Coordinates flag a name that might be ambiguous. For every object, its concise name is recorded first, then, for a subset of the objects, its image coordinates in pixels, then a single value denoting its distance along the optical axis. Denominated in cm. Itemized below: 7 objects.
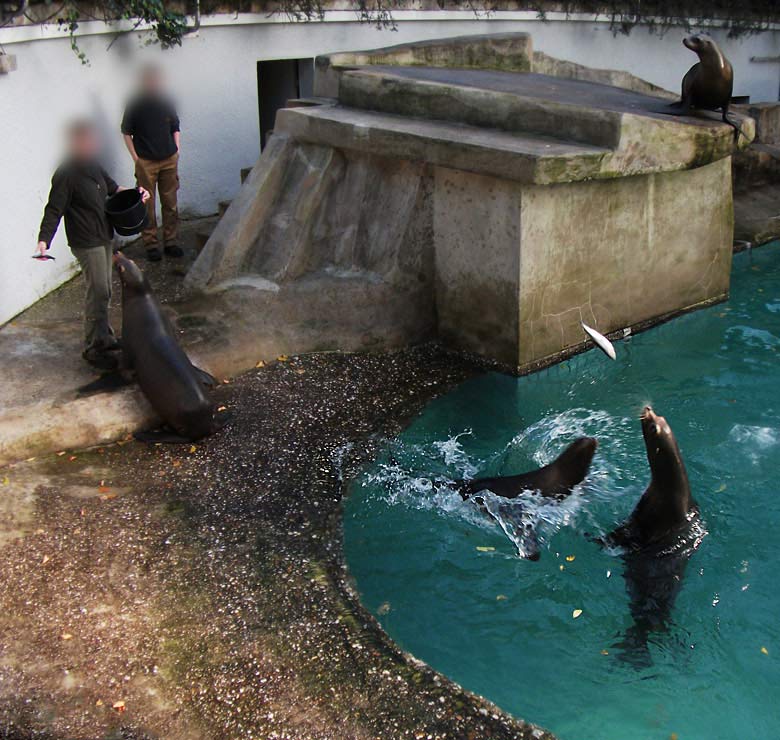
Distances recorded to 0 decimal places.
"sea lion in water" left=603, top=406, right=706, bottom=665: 563
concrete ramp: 843
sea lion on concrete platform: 909
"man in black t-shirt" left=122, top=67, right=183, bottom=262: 969
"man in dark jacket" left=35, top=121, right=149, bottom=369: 729
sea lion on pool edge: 709
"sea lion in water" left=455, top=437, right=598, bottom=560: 638
